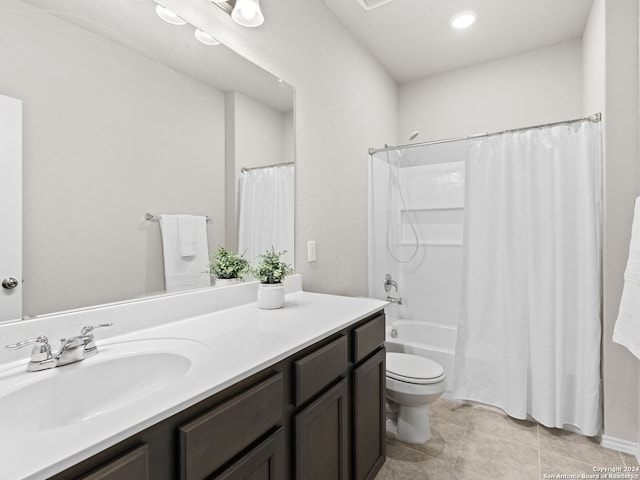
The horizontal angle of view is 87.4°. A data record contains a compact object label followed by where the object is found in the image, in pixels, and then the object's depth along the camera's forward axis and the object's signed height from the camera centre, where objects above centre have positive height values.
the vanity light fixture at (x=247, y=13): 1.50 +1.02
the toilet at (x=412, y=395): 1.83 -0.87
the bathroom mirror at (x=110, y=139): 0.94 +0.35
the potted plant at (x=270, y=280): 1.48 -0.19
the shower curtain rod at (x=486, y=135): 1.93 +0.68
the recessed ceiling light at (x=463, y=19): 2.28 +1.52
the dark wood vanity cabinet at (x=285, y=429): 0.65 -0.49
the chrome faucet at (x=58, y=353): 0.83 -0.29
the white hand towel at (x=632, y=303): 1.53 -0.31
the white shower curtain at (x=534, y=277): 1.93 -0.24
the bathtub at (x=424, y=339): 2.49 -0.84
